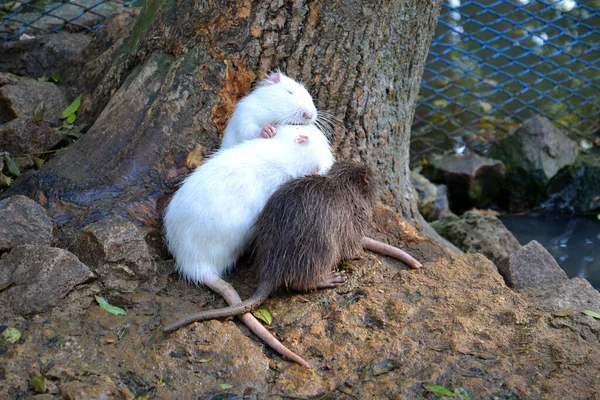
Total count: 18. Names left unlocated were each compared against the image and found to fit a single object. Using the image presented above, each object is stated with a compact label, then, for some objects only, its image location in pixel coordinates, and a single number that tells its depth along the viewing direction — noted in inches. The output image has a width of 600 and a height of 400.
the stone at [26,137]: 156.3
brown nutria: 114.0
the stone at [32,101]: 171.3
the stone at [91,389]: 90.6
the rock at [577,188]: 232.4
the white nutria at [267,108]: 135.0
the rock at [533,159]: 235.9
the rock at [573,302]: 116.8
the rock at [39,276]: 106.9
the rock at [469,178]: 236.1
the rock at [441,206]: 225.3
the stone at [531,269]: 136.4
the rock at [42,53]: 198.7
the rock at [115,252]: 114.4
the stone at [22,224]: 115.4
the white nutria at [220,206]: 118.0
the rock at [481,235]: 183.9
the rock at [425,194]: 219.0
